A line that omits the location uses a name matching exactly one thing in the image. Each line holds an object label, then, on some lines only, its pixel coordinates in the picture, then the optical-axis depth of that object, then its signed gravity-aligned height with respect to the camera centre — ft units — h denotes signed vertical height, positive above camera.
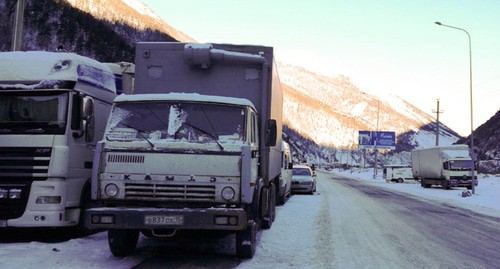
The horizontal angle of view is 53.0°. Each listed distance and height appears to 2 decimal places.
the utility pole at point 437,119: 195.70 +23.39
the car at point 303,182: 84.53 -2.01
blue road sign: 242.37 +16.06
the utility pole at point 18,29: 50.29 +13.33
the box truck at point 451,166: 122.83 +2.25
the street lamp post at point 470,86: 103.36 +18.61
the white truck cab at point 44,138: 28.76 +1.49
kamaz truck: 22.91 -0.02
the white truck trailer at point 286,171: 57.47 -0.10
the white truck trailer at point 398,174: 185.98 -0.19
